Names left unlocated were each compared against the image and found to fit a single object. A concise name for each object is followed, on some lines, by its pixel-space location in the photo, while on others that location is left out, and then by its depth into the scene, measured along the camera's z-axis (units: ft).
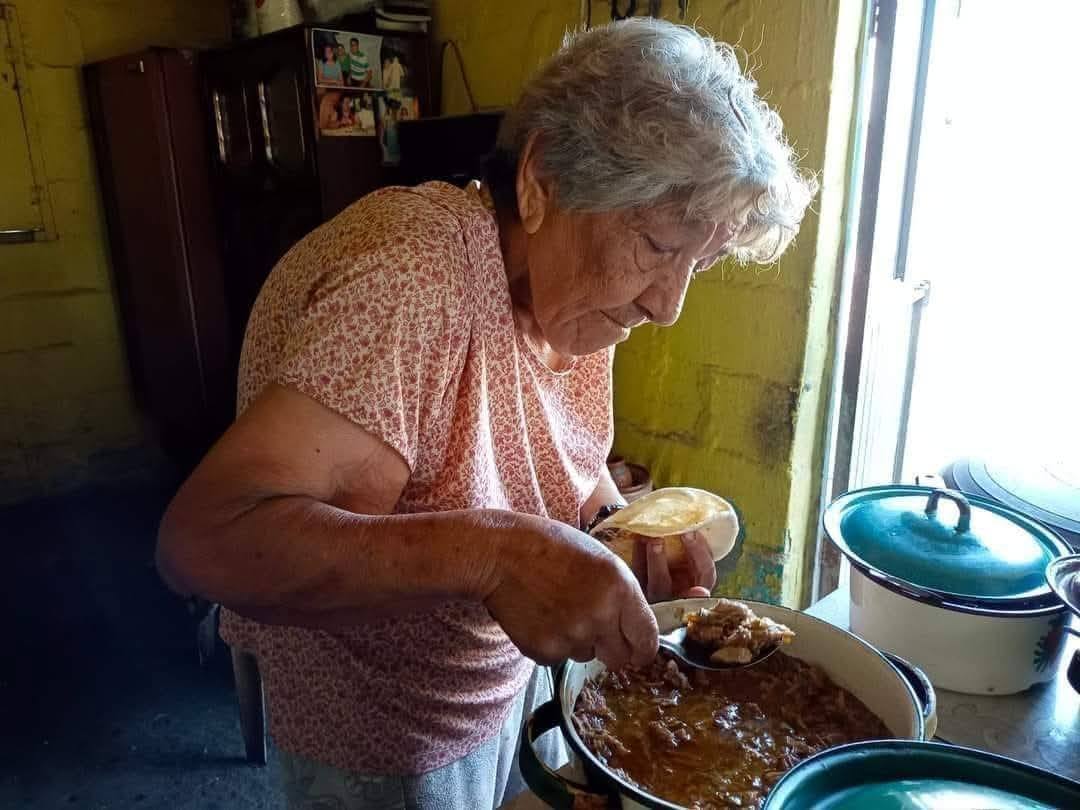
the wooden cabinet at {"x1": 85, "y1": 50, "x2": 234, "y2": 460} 9.06
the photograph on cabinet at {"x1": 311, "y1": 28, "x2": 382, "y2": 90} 7.34
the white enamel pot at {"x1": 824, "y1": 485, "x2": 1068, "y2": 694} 3.13
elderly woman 2.51
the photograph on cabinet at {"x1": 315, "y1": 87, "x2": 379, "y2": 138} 7.53
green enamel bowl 1.75
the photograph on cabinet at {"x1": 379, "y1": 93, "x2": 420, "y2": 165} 7.97
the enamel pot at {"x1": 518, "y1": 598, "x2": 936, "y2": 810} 2.27
